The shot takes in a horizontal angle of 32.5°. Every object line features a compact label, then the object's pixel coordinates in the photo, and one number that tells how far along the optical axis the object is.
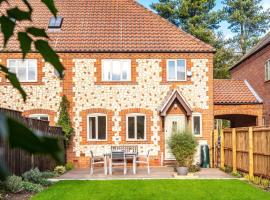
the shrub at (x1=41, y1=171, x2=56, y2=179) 15.71
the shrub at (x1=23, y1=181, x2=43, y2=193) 12.68
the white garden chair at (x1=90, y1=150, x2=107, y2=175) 17.35
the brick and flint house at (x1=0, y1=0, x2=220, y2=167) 21.73
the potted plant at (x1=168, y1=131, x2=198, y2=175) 16.91
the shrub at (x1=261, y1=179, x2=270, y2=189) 13.41
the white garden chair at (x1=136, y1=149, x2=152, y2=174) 21.39
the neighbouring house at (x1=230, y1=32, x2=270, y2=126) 23.34
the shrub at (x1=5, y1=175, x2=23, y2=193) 11.95
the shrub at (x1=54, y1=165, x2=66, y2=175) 18.17
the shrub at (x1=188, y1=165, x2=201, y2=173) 17.17
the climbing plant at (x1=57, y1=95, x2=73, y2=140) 21.00
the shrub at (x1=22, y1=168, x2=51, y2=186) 14.14
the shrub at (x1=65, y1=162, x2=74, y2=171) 20.27
